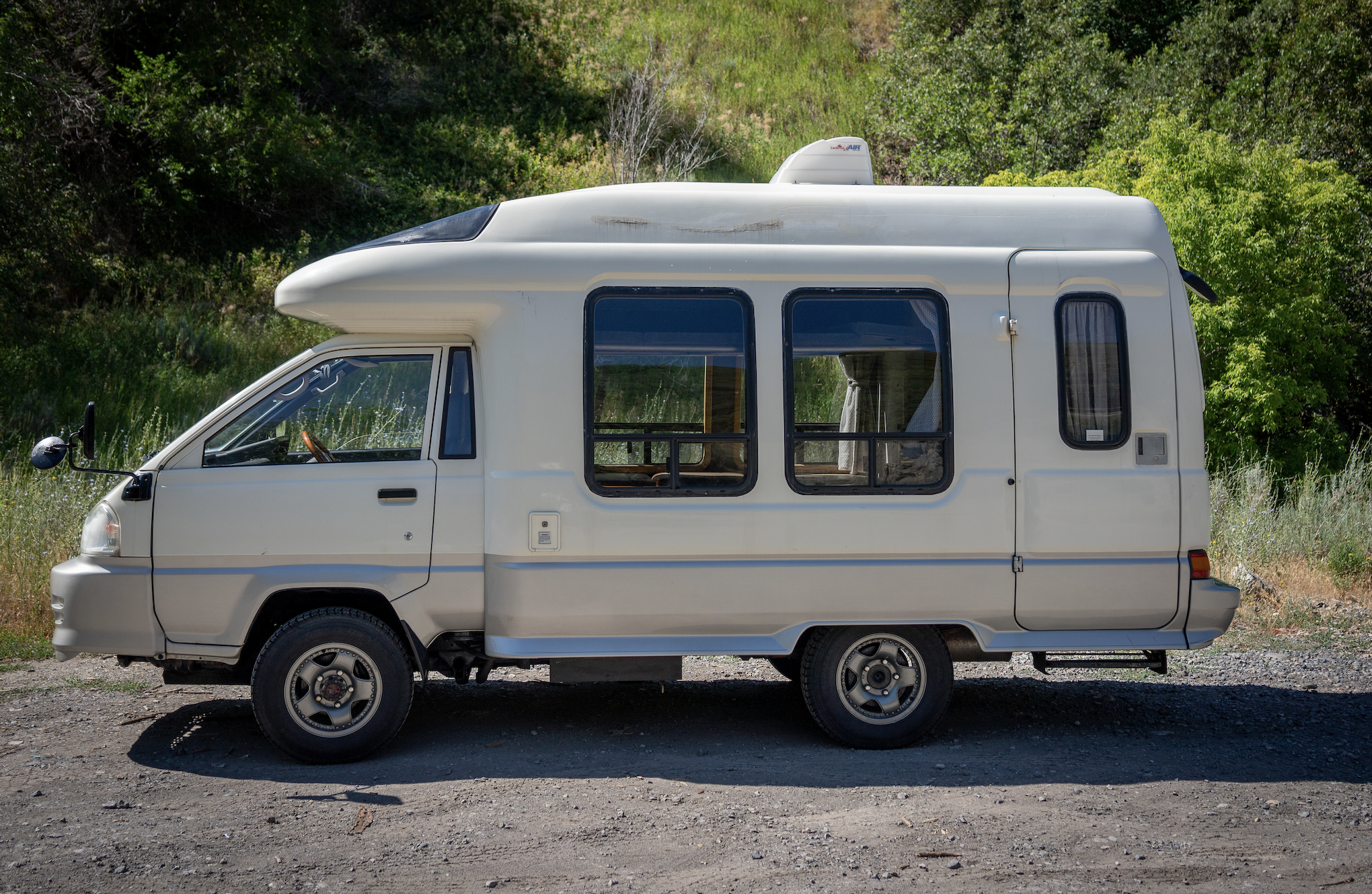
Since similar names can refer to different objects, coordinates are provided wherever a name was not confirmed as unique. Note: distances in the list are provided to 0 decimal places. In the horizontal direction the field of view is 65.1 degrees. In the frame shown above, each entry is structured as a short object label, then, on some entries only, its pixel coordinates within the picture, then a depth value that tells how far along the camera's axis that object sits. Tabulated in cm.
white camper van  547
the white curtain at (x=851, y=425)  567
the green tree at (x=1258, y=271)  1406
